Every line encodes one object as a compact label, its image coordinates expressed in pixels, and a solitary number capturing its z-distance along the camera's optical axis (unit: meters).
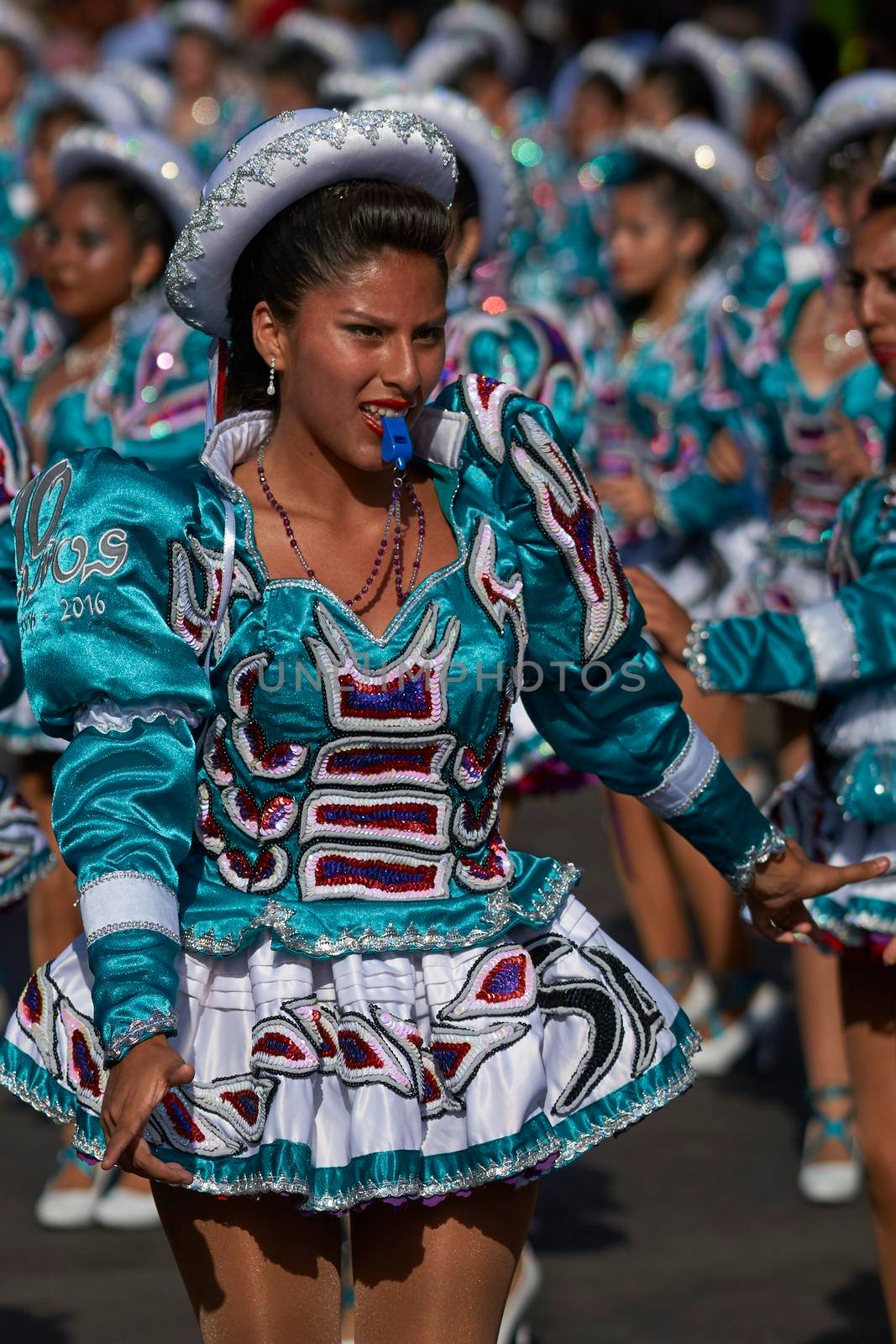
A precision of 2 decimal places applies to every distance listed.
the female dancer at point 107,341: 11.30
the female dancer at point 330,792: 5.68
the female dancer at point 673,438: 12.37
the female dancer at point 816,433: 10.77
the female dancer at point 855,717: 7.48
